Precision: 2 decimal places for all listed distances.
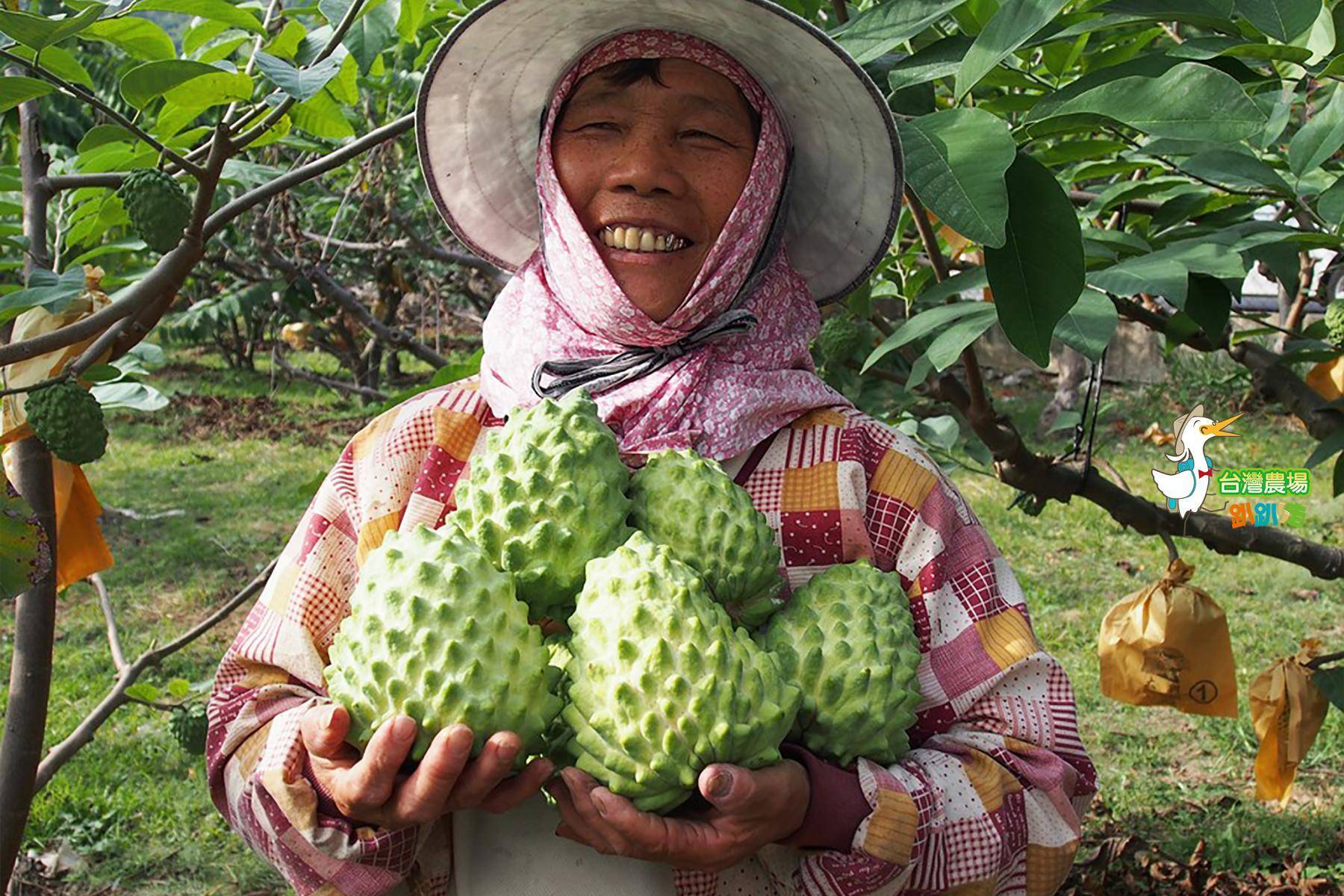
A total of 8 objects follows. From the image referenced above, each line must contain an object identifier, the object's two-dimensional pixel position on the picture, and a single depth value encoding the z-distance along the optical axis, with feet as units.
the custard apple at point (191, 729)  9.45
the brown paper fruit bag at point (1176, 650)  9.11
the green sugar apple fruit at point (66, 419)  5.24
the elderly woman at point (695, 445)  4.48
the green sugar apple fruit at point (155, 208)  4.93
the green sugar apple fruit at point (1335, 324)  8.09
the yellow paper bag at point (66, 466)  5.76
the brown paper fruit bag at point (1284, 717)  9.00
